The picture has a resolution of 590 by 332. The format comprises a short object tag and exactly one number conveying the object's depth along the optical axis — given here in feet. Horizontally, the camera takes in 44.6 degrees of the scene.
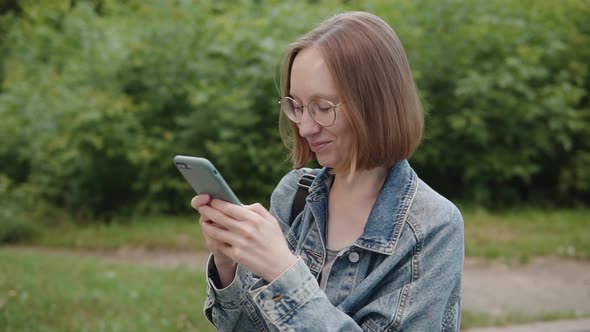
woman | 5.41
